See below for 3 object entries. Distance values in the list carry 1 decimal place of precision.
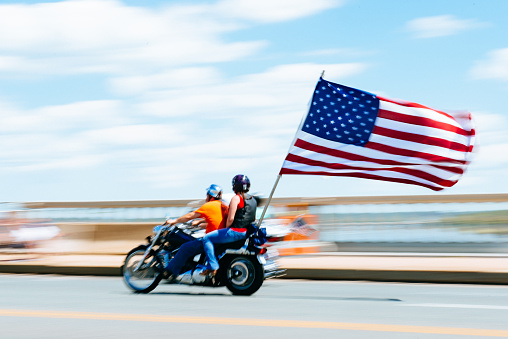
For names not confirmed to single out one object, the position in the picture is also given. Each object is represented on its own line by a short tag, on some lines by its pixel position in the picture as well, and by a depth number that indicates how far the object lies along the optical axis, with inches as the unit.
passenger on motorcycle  476.4
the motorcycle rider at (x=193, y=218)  482.0
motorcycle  482.0
